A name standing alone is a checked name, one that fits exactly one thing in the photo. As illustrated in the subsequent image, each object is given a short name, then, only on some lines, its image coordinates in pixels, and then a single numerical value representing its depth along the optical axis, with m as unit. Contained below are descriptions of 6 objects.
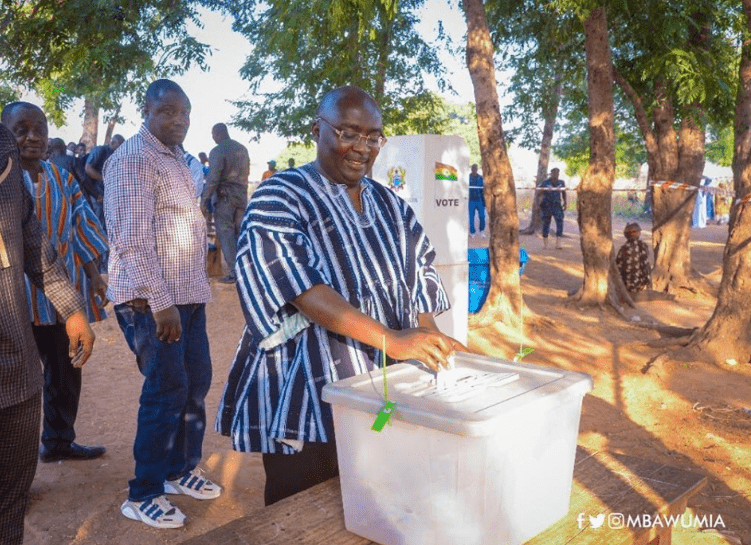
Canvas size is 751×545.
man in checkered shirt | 3.13
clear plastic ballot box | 1.44
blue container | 8.50
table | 1.77
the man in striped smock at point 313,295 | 1.94
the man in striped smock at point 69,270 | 3.77
